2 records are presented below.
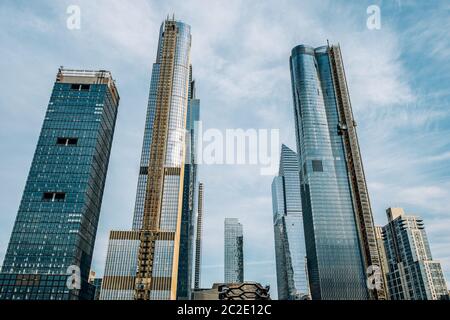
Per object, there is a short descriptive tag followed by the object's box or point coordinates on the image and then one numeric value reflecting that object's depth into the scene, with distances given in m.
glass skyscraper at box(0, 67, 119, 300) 165.62
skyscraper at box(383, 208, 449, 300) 168.12
